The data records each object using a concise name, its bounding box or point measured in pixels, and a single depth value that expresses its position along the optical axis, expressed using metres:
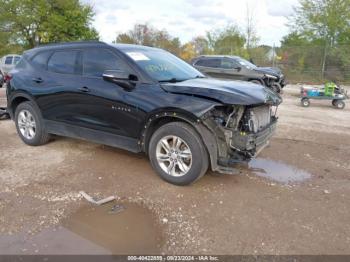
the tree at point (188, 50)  38.75
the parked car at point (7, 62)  17.89
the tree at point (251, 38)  28.58
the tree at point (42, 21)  30.75
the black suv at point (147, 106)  3.86
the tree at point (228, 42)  27.85
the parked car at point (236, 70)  13.26
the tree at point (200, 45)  33.41
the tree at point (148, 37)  48.70
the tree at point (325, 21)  23.34
